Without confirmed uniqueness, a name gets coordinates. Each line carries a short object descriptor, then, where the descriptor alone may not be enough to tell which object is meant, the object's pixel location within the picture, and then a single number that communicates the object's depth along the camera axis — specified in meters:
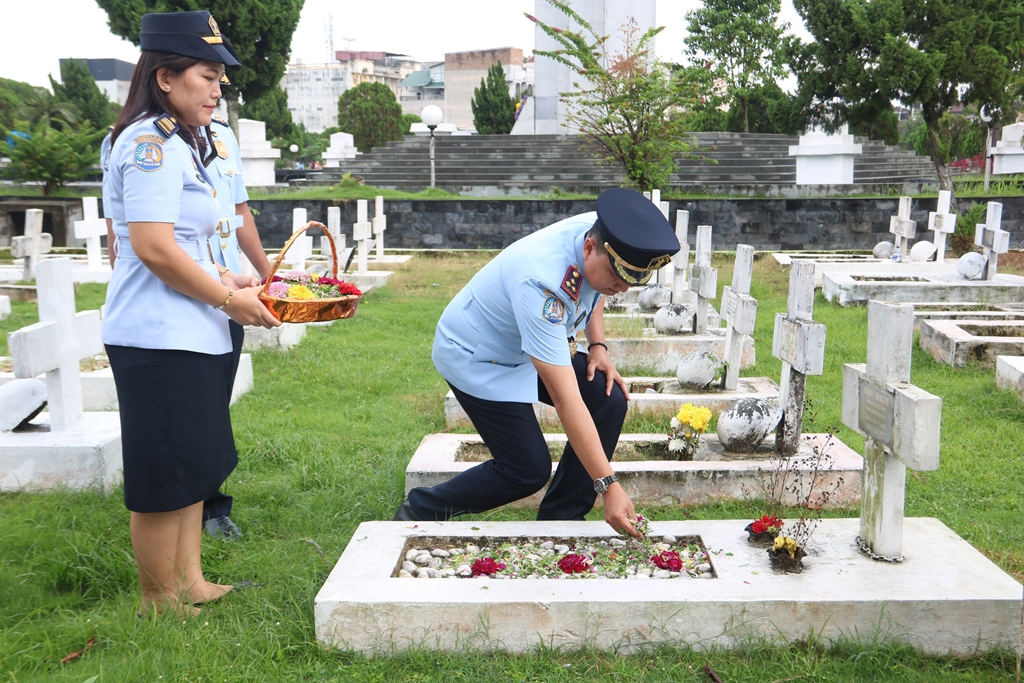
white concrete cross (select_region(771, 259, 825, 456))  3.75
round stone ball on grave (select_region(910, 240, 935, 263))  10.71
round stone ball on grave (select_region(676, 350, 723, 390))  4.90
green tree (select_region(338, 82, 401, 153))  39.91
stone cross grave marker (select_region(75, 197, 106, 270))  10.23
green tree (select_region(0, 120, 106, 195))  17.98
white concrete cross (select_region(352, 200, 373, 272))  11.27
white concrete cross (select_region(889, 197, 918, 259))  11.19
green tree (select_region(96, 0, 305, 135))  21.05
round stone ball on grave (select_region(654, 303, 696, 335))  6.37
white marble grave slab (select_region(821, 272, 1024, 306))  8.41
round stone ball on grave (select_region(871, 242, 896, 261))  11.74
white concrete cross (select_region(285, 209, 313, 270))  8.57
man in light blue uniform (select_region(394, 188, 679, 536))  2.51
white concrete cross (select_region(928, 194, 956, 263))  10.52
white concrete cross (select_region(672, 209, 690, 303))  7.38
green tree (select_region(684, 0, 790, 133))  27.91
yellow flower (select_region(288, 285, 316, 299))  2.82
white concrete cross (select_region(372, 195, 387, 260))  13.09
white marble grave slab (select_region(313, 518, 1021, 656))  2.42
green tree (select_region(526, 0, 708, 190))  14.70
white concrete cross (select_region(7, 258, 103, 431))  3.47
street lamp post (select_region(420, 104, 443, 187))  19.00
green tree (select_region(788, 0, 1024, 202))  15.69
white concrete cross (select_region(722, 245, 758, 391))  4.89
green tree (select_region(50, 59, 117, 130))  32.25
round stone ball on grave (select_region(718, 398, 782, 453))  3.83
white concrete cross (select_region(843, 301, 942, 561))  2.47
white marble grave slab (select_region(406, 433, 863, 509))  3.67
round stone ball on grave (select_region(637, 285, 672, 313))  7.43
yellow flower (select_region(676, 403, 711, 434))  3.86
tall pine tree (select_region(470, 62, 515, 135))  31.52
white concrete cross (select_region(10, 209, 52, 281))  9.98
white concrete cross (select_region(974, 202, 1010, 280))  8.21
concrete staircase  18.16
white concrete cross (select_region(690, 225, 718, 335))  6.08
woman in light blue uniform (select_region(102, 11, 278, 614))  2.37
